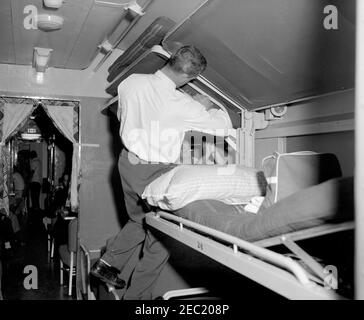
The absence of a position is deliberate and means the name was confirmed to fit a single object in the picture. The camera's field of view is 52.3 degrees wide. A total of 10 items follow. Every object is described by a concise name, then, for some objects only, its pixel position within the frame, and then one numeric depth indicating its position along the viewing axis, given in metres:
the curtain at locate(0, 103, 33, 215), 4.47
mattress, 1.10
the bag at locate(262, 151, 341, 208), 1.55
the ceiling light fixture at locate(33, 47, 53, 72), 3.81
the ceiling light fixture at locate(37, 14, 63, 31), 2.99
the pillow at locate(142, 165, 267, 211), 2.03
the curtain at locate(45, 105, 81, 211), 4.59
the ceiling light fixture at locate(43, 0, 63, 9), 2.63
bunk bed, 1.13
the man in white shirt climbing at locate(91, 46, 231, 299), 2.54
